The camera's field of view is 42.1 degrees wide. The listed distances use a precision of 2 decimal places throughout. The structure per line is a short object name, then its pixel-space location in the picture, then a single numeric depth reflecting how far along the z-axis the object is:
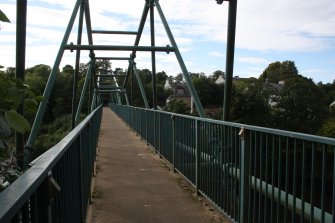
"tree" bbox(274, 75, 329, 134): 52.22
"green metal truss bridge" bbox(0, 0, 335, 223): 2.10
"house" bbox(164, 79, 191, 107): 110.41
